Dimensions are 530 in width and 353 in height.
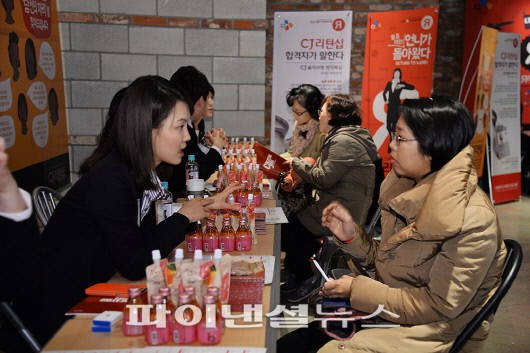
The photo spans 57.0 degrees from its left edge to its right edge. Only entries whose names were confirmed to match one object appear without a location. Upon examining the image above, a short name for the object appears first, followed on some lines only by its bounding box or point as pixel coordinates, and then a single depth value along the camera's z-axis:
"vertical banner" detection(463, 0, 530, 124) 6.19
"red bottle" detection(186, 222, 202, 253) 1.87
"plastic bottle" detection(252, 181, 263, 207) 2.62
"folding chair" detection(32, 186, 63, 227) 2.30
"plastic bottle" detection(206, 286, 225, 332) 1.16
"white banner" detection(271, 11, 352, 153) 5.21
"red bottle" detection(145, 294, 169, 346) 1.16
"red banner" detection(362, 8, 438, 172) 5.35
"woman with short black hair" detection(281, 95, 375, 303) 3.15
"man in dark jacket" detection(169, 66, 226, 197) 3.21
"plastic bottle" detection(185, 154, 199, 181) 2.96
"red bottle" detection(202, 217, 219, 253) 1.89
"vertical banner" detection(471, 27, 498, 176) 5.54
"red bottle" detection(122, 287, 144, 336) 1.20
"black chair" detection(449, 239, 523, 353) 1.44
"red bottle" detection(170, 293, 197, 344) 1.16
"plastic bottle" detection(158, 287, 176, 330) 1.17
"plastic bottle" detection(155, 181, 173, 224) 2.05
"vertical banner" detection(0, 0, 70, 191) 3.04
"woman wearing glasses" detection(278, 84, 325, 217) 3.81
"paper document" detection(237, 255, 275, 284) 1.58
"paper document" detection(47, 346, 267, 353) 1.15
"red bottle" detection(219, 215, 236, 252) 1.89
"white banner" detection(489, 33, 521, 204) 5.97
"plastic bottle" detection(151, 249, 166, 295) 1.23
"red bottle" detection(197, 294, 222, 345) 1.15
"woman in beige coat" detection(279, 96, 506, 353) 1.39
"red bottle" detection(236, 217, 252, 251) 1.90
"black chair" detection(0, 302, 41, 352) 1.41
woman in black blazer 1.52
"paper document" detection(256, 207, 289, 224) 2.32
